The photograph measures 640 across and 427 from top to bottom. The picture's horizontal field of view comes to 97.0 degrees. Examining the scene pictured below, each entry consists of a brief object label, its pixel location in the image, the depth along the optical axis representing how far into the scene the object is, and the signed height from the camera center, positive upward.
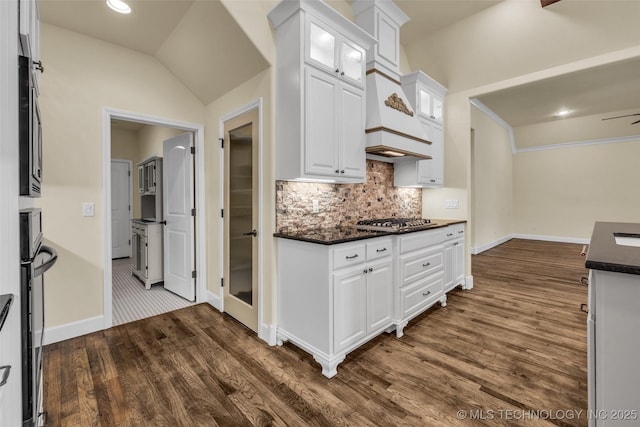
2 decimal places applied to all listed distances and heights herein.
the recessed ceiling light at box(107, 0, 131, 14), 2.41 +1.78
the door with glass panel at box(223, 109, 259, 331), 2.76 -0.08
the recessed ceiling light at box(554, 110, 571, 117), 6.52 +2.24
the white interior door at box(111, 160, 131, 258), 6.13 +0.07
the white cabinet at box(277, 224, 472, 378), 2.13 -0.70
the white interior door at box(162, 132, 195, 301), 3.53 -0.06
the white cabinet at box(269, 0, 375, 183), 2.31 +1.03
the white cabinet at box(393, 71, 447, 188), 3.65 +1.10
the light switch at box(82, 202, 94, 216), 2.73 +0.02
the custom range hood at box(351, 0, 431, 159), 2.88 +1.25
